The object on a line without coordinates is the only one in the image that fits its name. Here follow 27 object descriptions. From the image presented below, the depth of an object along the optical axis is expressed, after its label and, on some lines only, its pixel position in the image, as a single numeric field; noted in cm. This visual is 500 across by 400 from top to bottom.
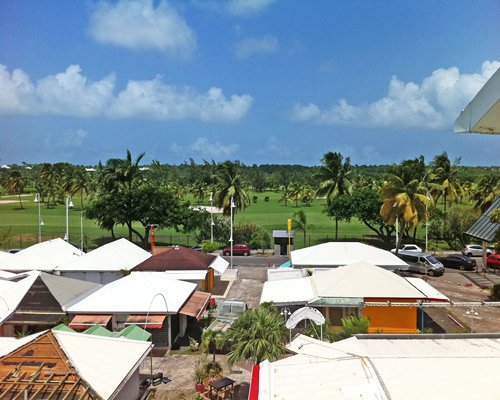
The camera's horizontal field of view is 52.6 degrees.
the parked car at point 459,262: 3828
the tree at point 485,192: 4175
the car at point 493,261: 3812
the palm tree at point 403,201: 3791
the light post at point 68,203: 4244
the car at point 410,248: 4311
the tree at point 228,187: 5019
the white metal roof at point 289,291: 2188
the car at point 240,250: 4756
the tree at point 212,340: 1836
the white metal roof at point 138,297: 2088
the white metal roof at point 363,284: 2183
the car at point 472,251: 4519
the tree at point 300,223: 4900
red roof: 3034
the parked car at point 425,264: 3562
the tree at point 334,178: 5152
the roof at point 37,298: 2120
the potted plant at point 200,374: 1545
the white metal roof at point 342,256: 3061
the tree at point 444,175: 5212
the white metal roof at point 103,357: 1239
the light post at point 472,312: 2393
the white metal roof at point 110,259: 3097
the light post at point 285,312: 2071
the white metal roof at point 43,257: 3183
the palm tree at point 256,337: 1497
